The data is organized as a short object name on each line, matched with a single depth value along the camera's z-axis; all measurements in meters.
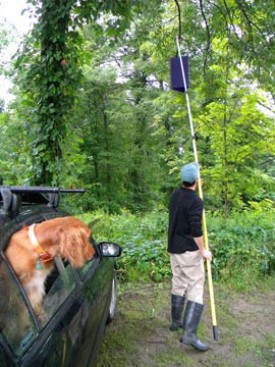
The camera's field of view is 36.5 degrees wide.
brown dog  2.30
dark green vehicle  1.99
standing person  4.34
